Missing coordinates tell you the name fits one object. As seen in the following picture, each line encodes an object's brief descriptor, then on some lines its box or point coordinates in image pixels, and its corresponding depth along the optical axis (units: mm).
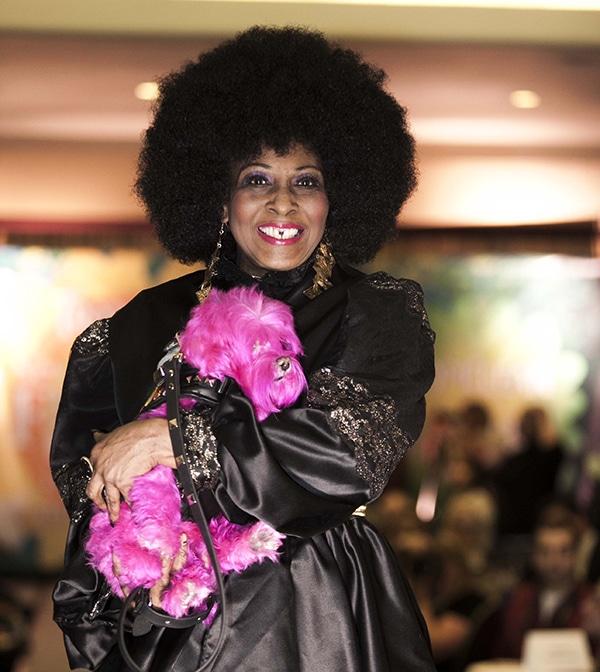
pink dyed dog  2522
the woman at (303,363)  2532
